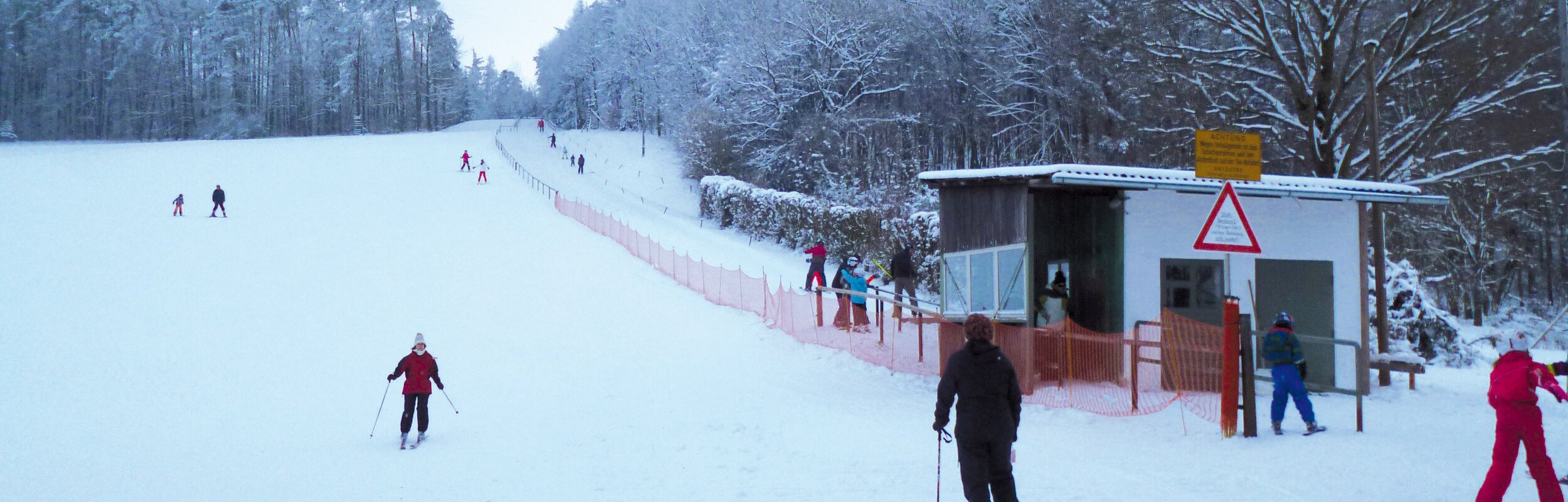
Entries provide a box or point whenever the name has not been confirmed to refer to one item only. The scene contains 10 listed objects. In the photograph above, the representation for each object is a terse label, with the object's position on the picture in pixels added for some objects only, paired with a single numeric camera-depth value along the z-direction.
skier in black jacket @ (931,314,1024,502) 5.64
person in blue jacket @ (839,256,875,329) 16.53
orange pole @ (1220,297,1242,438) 8.59
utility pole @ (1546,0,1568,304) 25.30
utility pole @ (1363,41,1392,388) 12.21
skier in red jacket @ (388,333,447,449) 11.17
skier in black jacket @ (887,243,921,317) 17.14
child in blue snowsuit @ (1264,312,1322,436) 8.53
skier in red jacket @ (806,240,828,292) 19.66
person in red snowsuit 5.91
